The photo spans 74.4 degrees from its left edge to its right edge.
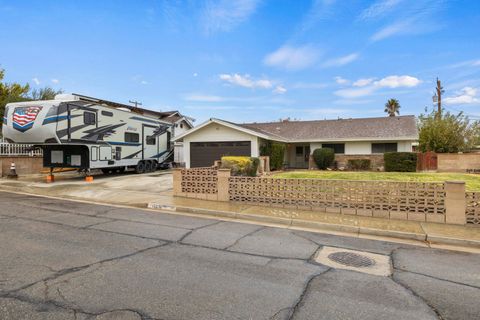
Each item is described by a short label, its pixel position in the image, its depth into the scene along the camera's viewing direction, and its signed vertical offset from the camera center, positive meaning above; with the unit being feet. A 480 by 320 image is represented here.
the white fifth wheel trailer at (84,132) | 46.57 +4.49
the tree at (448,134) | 79.56 +5.75
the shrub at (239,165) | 44.12 -1.09
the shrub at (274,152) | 72.69 +1.33
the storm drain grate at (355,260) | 16.56 -5.86
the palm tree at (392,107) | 171.97 +27.48
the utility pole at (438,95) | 97.08 +19.29
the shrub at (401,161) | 70.18 -0.96
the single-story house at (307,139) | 69.97 +4.53
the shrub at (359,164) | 78.07 -1.72
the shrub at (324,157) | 79.56 +0.07
